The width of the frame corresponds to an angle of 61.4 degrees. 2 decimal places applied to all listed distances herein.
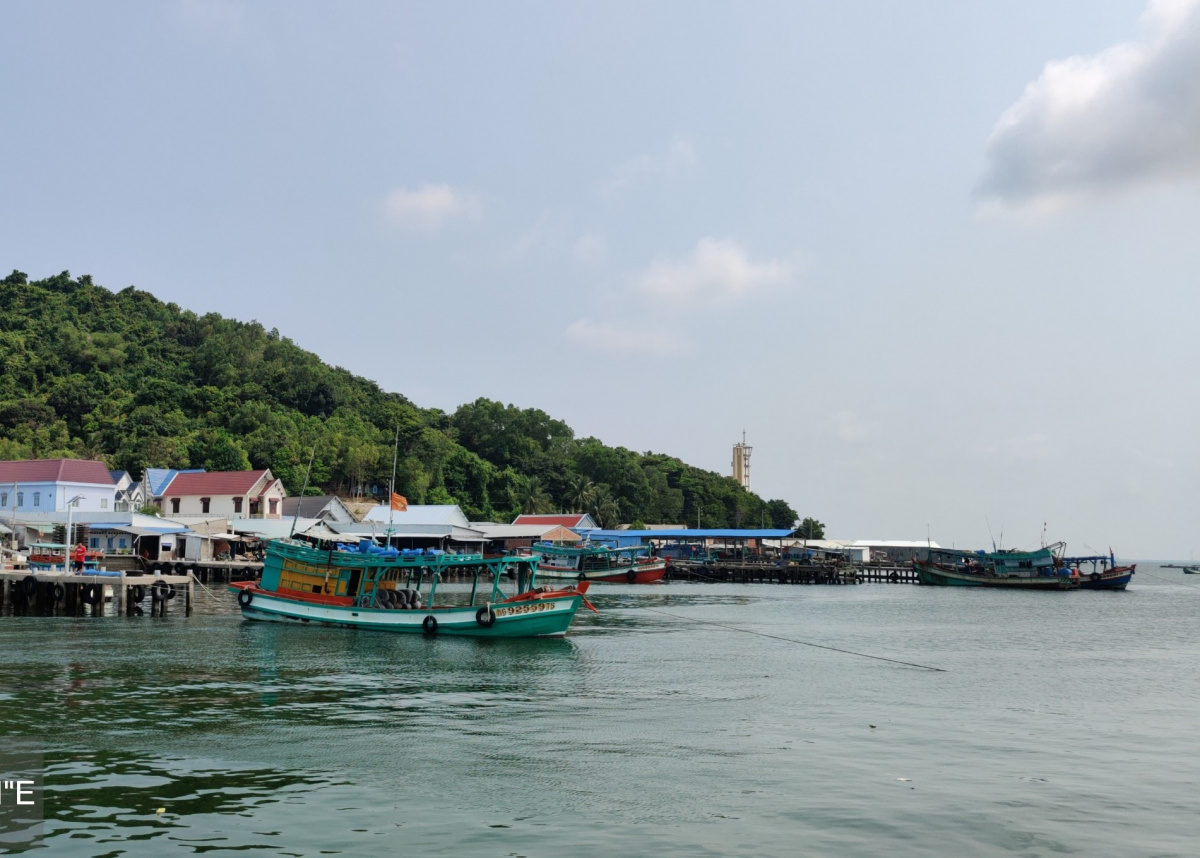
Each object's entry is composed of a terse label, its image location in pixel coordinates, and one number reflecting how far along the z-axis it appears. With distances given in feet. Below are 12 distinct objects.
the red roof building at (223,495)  301.84
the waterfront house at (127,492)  290.56
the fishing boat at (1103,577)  293.43
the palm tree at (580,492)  468.75
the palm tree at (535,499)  444.14
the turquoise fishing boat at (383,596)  126.52
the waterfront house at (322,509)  319.68
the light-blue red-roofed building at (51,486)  269.03
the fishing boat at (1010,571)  285.64
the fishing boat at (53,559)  165.61
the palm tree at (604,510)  466.29
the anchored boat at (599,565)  298.15
